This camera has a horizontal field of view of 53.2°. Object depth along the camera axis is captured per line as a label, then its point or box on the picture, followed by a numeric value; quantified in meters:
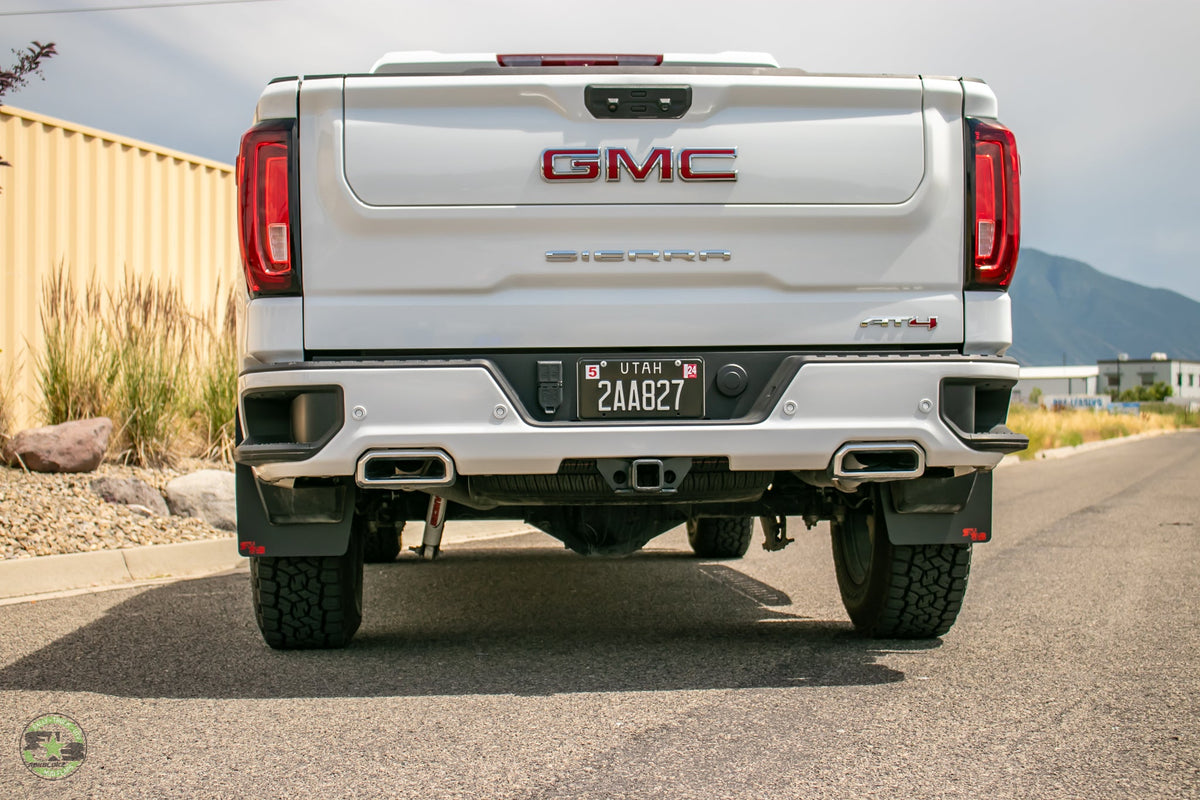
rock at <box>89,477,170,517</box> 8.42
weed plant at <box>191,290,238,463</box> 9.89
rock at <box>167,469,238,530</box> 8.55
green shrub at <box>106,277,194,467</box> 9.42
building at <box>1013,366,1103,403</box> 137.55
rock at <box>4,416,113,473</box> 8.64
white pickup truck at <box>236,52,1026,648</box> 3.79
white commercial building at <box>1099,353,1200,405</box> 143.88
